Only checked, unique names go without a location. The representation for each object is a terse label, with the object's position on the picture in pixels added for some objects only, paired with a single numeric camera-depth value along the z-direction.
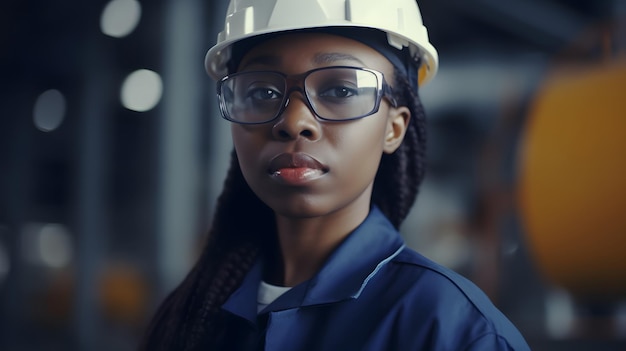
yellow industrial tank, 1.82
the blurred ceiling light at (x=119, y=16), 5.56
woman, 0.89
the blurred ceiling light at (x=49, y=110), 7.83
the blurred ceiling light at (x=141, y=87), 7.01
